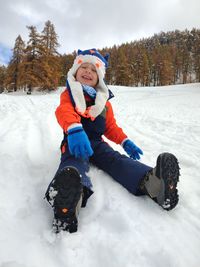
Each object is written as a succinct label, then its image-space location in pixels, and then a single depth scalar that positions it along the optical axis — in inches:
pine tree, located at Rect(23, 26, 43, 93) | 1042.1
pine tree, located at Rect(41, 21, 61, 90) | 1076.5
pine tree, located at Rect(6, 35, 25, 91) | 1249.4
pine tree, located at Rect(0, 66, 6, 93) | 2140.7
